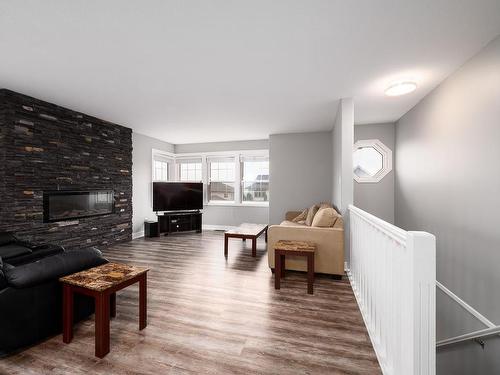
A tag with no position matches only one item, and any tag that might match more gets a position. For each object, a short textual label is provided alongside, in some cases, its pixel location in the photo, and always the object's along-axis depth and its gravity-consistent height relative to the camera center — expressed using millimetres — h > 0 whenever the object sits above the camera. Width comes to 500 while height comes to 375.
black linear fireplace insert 3550 -303
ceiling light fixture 2842 +1263
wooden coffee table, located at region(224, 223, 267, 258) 3947 -836
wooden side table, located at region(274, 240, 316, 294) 2658 -795
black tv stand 5670 -891
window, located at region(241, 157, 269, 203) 6367 +219
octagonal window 4735 +561
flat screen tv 5766 -241
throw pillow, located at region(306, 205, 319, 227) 4197 -520
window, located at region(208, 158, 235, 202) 6582 +226
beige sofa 2979 -759
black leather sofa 1562 -819
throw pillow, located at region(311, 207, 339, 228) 3164 -448
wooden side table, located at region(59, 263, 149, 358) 1612 -762
